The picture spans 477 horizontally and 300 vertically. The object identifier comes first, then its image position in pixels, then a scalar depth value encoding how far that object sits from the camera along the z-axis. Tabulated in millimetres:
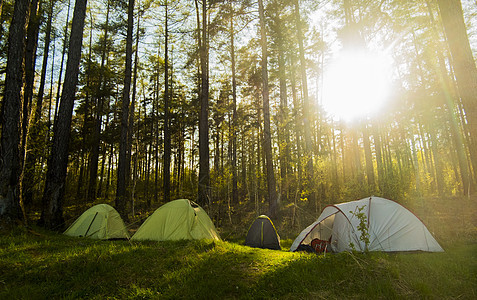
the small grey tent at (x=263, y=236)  8133
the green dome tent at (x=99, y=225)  8125
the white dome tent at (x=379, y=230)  6562
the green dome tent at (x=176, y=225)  7449
